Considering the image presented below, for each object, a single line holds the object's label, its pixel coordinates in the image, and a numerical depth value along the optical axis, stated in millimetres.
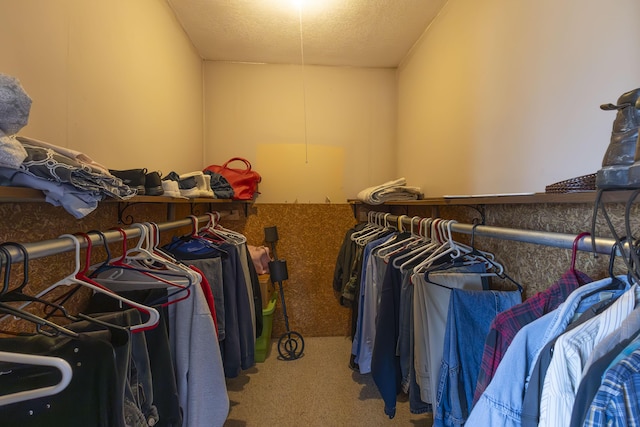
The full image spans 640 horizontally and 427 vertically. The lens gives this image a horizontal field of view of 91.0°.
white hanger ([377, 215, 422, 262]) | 1563
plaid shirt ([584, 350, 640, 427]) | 431
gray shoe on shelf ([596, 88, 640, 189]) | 521
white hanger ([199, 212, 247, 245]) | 1806
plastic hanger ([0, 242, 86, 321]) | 586
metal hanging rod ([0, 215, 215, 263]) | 610
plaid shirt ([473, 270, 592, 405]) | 742
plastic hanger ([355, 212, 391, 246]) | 2015
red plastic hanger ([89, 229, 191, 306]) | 992
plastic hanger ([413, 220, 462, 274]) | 1203
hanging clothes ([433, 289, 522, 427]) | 986
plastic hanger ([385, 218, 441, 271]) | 1339
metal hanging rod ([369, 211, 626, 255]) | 631
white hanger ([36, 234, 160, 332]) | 756
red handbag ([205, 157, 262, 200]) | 2402
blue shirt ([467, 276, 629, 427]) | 615
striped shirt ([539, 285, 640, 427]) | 524
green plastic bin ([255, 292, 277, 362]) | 2336
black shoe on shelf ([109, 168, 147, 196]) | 1144
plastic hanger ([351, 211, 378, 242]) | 2276
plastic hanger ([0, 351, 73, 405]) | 511
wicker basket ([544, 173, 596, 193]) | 754
